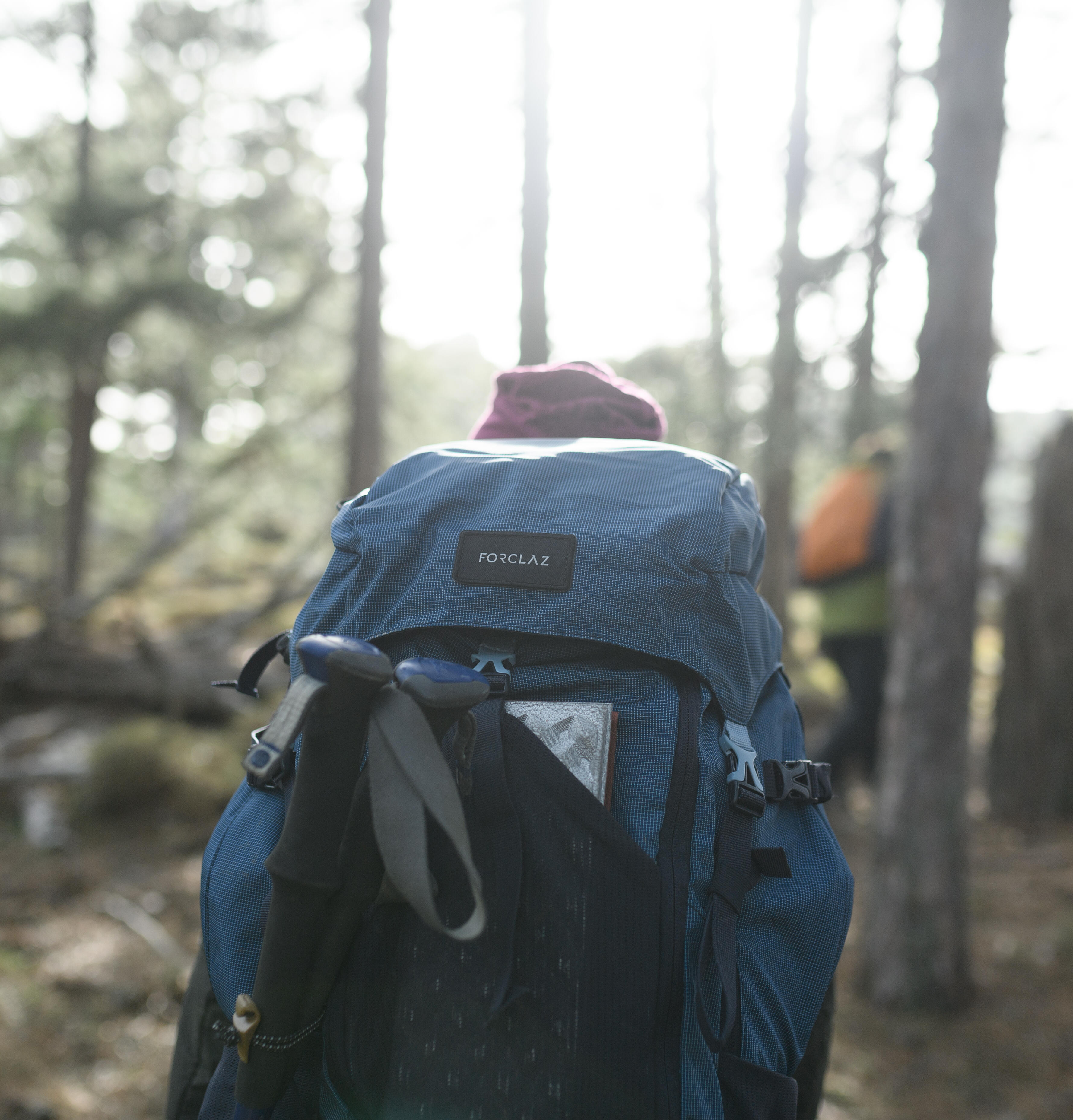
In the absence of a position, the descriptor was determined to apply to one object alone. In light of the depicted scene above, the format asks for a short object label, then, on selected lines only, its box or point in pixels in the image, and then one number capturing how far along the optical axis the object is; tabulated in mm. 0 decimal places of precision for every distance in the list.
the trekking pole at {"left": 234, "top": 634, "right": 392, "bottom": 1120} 1056
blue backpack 1119
